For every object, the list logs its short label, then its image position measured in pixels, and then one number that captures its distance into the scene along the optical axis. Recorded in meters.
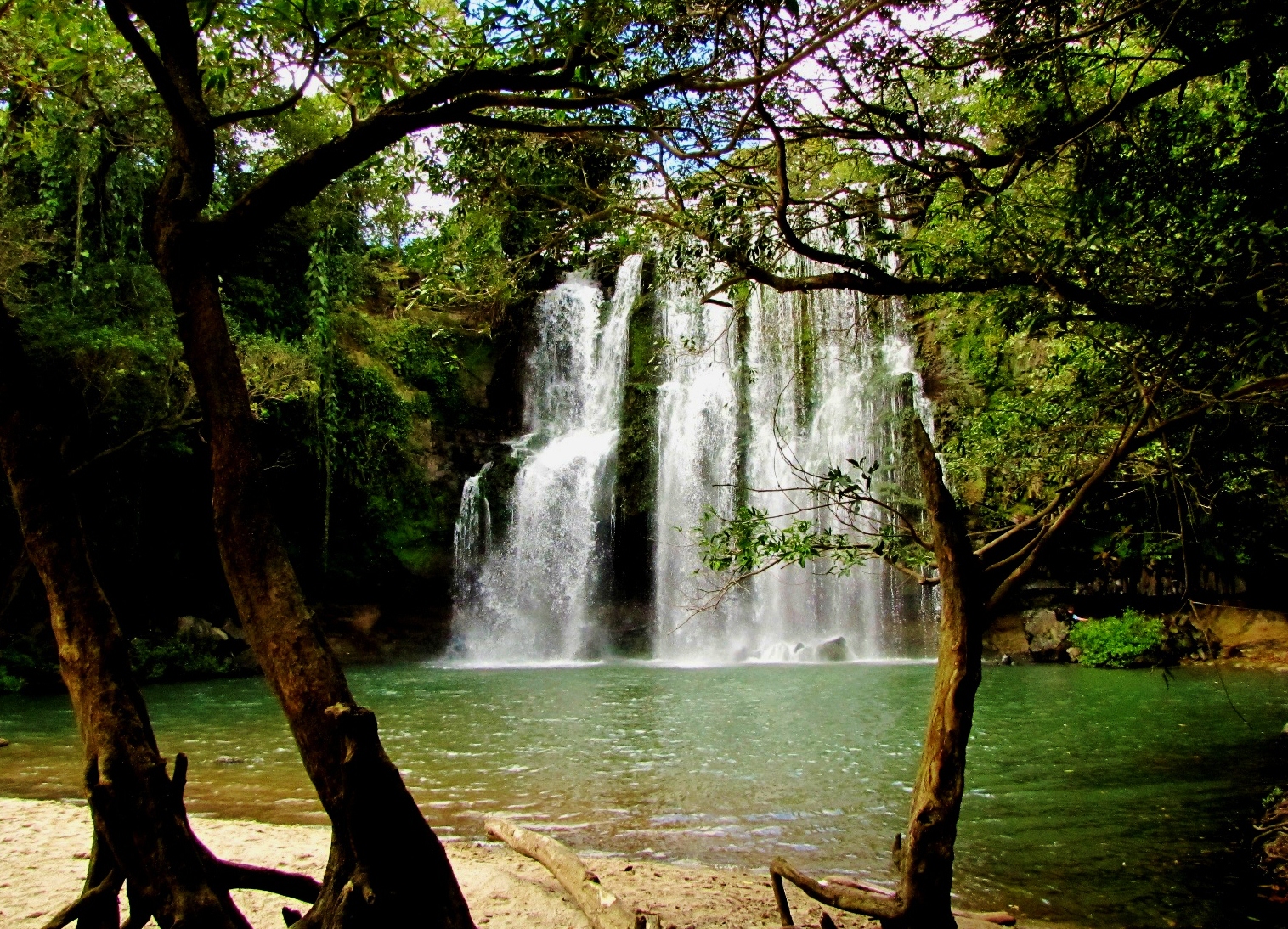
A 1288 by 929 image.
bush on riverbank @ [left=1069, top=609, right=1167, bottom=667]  18.08
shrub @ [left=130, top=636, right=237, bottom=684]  17.25
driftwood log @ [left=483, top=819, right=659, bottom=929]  3.26
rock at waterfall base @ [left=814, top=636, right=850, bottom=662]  19.88
